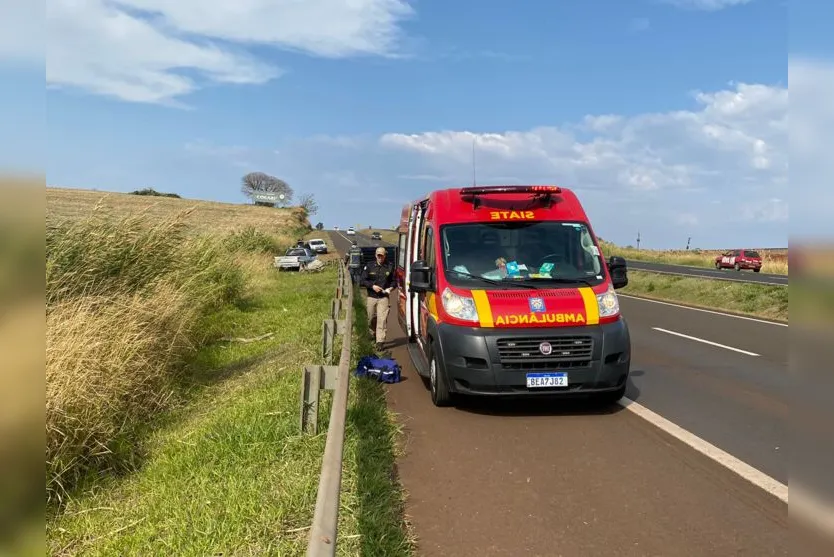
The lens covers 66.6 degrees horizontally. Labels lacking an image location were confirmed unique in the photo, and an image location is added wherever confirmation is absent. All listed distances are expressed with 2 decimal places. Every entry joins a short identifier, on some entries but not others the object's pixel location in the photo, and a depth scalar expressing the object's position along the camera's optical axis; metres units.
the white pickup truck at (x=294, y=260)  36.72
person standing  11.30
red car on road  41.91
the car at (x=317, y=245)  56.56
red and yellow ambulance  6.55
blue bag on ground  8.59
